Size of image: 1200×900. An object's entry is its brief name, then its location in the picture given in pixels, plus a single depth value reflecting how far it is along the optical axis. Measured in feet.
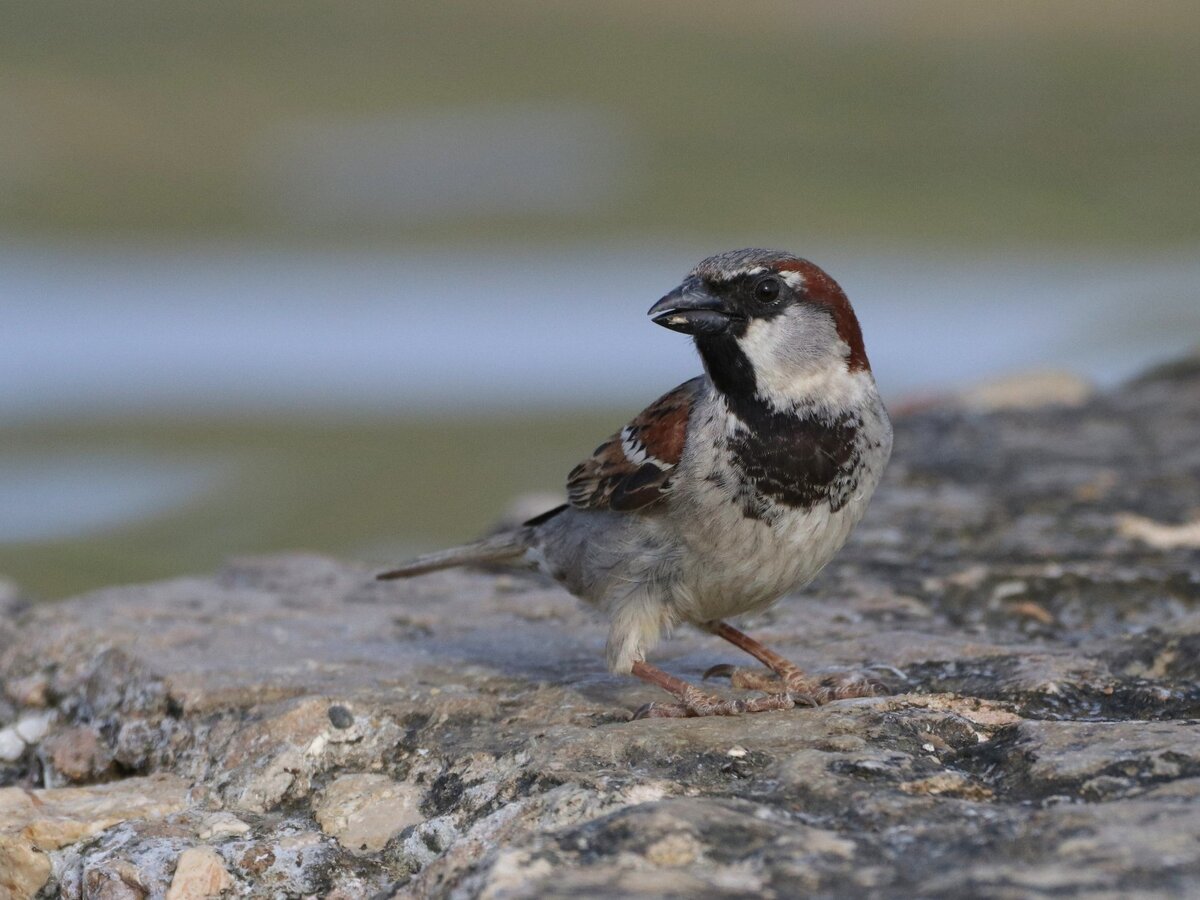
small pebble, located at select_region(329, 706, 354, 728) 24.95
